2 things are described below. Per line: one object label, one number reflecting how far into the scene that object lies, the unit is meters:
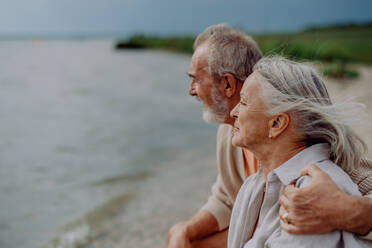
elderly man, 2.20
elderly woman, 1.39
